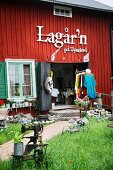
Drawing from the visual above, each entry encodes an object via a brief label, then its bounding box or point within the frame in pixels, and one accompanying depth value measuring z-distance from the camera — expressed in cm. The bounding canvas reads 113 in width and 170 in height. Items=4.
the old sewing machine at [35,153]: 432
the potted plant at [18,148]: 427
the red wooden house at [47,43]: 900
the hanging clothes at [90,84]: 961
